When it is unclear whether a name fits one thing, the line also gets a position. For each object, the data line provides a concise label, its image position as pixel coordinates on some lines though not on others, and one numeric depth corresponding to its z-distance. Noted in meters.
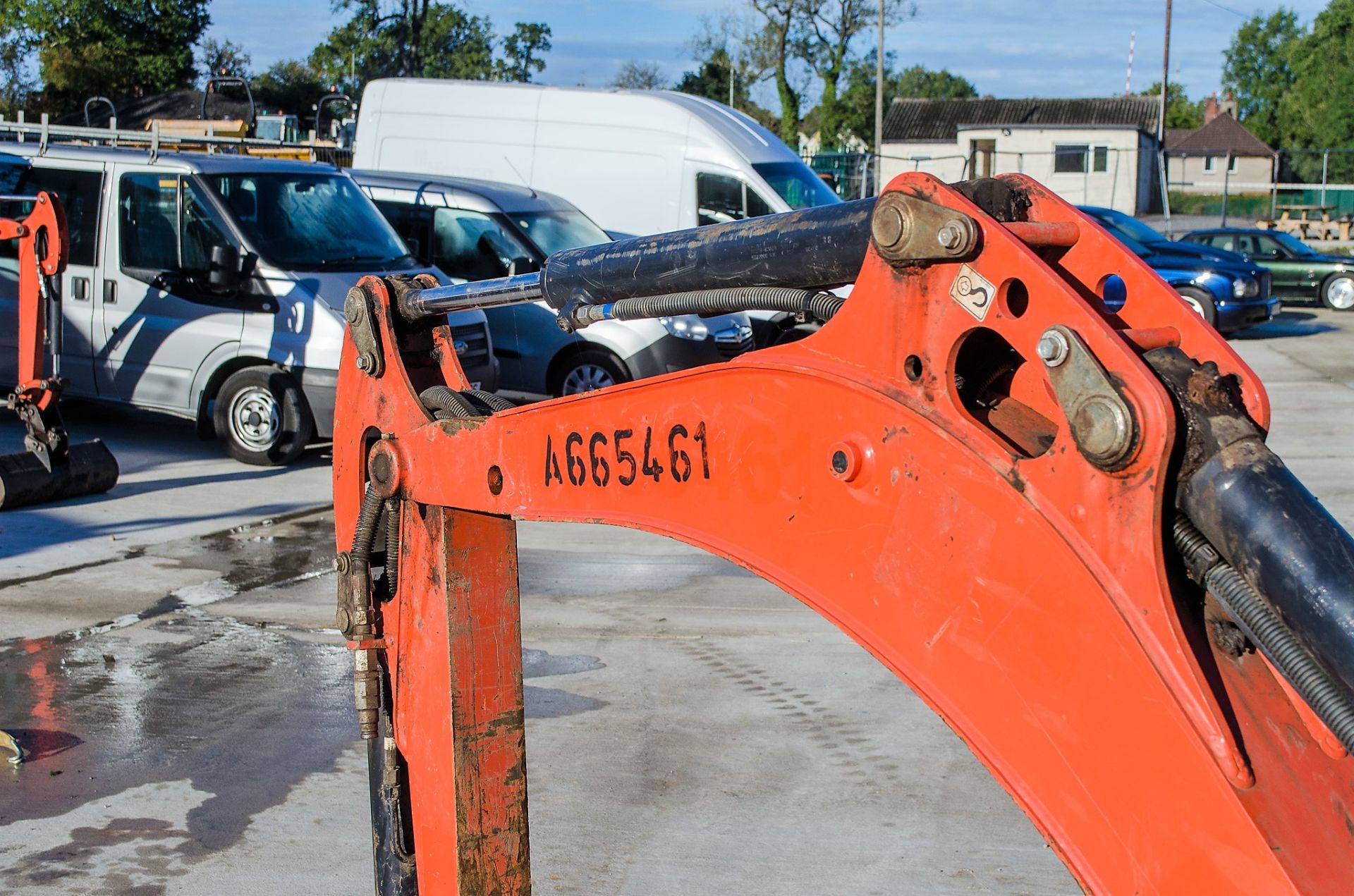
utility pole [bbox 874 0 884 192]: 43.22
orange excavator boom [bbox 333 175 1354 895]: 1.28
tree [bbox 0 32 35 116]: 53.72
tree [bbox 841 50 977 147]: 72.12
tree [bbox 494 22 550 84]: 90.44
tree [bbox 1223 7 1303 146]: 97.62
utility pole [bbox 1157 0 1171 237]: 37.72
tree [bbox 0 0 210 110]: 54.72
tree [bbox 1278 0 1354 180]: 70.88
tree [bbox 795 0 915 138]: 65.81
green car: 23.77
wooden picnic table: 37.44
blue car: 19.53
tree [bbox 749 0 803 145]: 65.19
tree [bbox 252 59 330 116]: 60.66
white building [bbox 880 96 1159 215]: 51.00
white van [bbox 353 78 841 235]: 15.16
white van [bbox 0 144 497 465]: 10.30
